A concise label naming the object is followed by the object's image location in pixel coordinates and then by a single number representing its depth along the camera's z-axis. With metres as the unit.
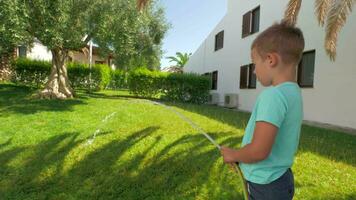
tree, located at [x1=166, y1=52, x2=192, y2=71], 53.16
